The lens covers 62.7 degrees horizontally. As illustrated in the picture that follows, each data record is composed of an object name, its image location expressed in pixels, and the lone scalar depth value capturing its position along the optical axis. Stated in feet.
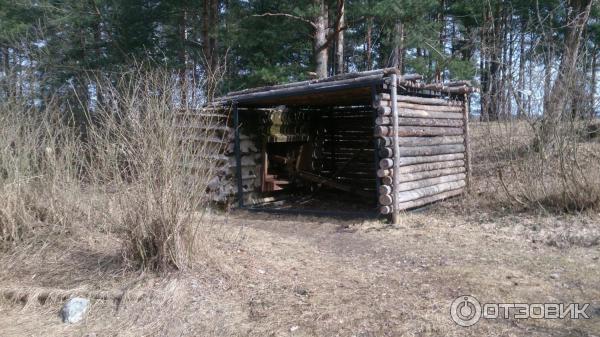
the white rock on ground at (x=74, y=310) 15.25
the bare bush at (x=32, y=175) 20.71
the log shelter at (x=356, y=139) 25.99
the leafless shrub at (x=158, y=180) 16.35
